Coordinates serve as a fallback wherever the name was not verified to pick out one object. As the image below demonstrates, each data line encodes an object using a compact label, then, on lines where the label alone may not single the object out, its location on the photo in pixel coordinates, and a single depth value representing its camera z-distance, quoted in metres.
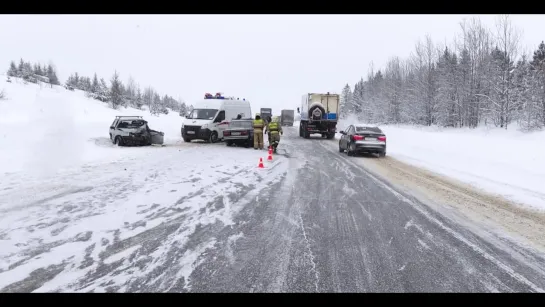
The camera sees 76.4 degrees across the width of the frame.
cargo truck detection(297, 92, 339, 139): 27.12
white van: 20.92
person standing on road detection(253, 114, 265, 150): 17.91
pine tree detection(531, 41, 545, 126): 31.27
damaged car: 18.02
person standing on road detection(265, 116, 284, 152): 16.81
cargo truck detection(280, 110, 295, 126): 61.12
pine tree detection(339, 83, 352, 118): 106.18
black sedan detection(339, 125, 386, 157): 16.48
